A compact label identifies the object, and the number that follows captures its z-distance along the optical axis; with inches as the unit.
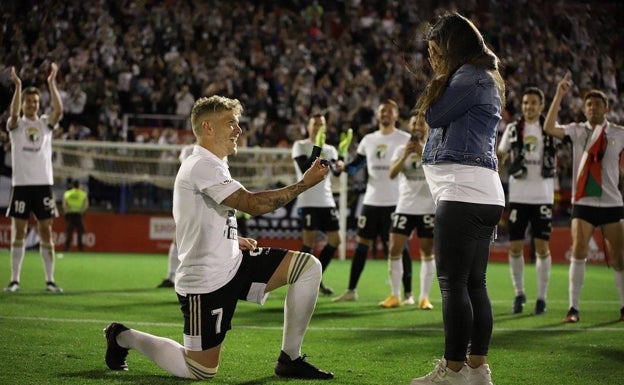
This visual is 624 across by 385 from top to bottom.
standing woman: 207.6
